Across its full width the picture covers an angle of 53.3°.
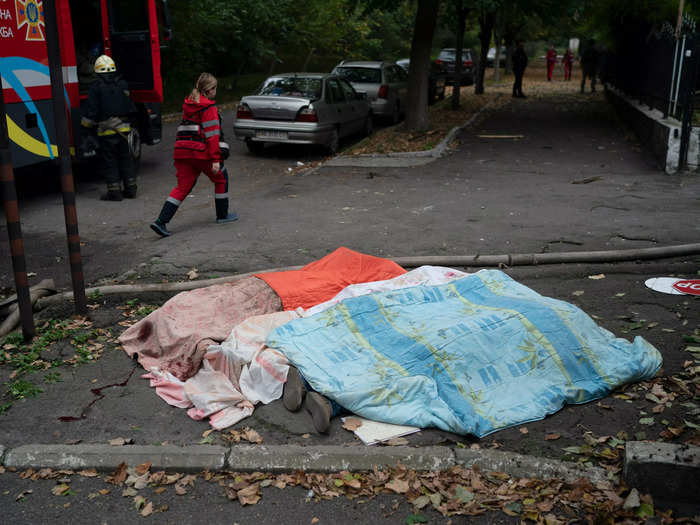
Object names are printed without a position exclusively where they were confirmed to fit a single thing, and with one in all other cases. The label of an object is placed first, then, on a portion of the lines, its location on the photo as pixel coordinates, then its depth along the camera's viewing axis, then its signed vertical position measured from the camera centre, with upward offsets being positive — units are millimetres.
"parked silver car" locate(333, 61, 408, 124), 19297 -258
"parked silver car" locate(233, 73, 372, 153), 14312 -760
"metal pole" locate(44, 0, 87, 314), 5430 -620
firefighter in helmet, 10391 -669
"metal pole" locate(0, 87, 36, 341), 5191 -1167
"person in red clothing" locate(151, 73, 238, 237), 8445 -843
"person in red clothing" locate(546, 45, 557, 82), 39719 +731
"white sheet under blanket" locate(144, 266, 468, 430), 4367 -1924
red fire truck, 9297 +222
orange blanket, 5586 -1650
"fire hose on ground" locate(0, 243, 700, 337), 7113 -1833
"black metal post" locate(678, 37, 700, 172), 11695 -405
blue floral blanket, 4156 -1771
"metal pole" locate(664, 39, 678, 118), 12881 -138
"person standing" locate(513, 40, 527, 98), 26906 +285
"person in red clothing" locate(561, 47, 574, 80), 41250 +635
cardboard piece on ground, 3977 -1996
